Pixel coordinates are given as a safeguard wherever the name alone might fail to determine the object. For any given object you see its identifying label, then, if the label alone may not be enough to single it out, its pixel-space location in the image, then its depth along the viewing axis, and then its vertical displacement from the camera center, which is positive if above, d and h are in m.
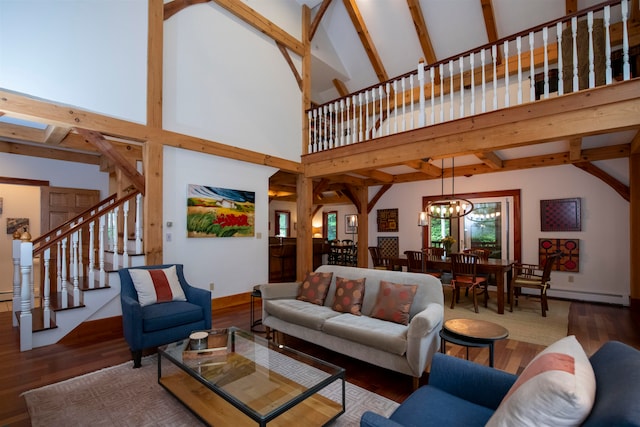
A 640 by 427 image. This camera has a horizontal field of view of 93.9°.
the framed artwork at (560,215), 5.65 +0.06
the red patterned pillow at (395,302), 2.73 -0.79
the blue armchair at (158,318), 2.81 -1.00
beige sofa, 2.32 -0.96
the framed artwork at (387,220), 8.00 -0.04
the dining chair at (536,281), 4.62 -1.02
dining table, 4.59 -0.80
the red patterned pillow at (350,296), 3.08 -0.82
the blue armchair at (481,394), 0.85 -0.81
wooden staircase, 3.16 -0.77
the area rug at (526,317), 3.72 -1.48
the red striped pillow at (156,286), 3.22 -0.74
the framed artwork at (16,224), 5.62 -0.09
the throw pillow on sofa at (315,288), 3.41 -0.81
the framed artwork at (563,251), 5.63 -0.65
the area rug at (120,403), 2.04 -1.37
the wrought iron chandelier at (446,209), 5.46 +0.18
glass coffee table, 1.77 -1.07
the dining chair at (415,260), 5.27 -0.74
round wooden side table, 2.12 -0.83
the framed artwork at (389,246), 8.01 -0.76
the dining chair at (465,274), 4.70 -0.91
